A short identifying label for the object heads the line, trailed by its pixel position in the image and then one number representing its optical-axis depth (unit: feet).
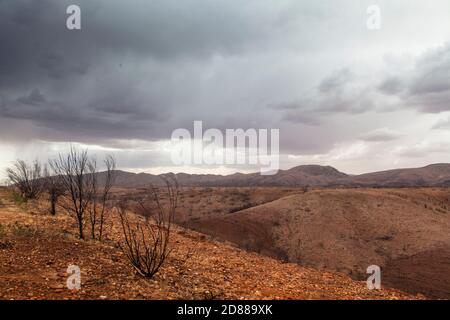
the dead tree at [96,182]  40.09
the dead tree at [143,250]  27.63
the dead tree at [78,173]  39.99
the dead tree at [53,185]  57.88
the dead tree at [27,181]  81.46
